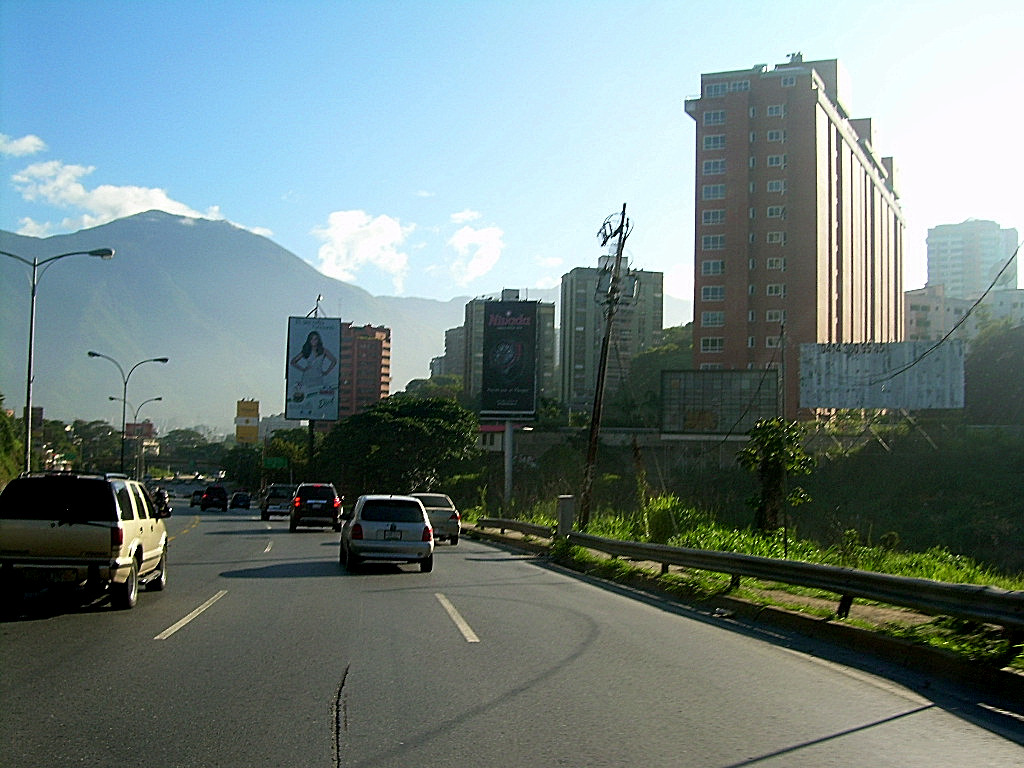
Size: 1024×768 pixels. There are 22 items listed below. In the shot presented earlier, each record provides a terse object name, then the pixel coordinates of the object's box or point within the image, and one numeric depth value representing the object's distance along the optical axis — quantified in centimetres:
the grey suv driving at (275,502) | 4944
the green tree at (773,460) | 2380
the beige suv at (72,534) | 1275
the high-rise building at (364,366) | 15162
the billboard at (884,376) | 5669
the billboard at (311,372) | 7419
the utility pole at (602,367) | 2909
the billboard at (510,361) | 5100
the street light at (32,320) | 3450
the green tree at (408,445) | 6769
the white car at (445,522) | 3191
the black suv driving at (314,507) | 3600
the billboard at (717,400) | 6656
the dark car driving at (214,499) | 6500
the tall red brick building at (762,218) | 7950
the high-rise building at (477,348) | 15864
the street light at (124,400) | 6288
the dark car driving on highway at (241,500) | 7594
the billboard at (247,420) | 10000
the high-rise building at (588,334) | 13888
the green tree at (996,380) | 7712
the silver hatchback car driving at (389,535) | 1966
